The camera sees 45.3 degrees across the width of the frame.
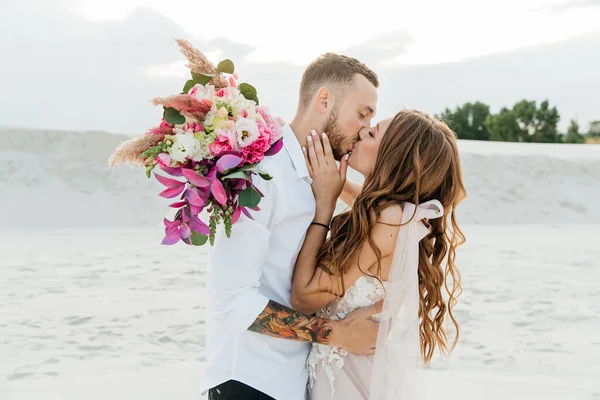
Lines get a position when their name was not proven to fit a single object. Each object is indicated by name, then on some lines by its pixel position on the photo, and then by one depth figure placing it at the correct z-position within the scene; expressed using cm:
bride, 275
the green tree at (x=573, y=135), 4409
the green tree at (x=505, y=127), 4634
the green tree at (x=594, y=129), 4398
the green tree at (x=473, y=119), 4816
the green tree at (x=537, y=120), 4547
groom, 252
